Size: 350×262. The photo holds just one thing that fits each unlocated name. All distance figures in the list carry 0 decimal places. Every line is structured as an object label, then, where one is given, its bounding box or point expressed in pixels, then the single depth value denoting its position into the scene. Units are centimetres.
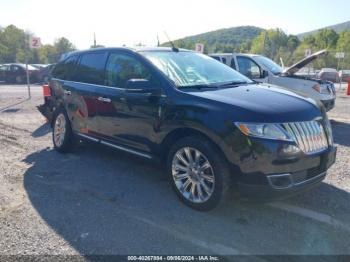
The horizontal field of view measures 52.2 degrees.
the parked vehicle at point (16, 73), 2720
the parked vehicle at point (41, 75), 2687
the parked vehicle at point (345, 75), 3397
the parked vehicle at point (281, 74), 895
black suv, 347
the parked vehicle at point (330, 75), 3208
